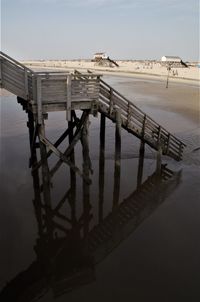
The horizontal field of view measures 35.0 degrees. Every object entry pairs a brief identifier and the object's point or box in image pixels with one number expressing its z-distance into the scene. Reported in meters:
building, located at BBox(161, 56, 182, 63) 73.78
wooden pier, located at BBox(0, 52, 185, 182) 9.99
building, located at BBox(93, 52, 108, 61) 95.49
